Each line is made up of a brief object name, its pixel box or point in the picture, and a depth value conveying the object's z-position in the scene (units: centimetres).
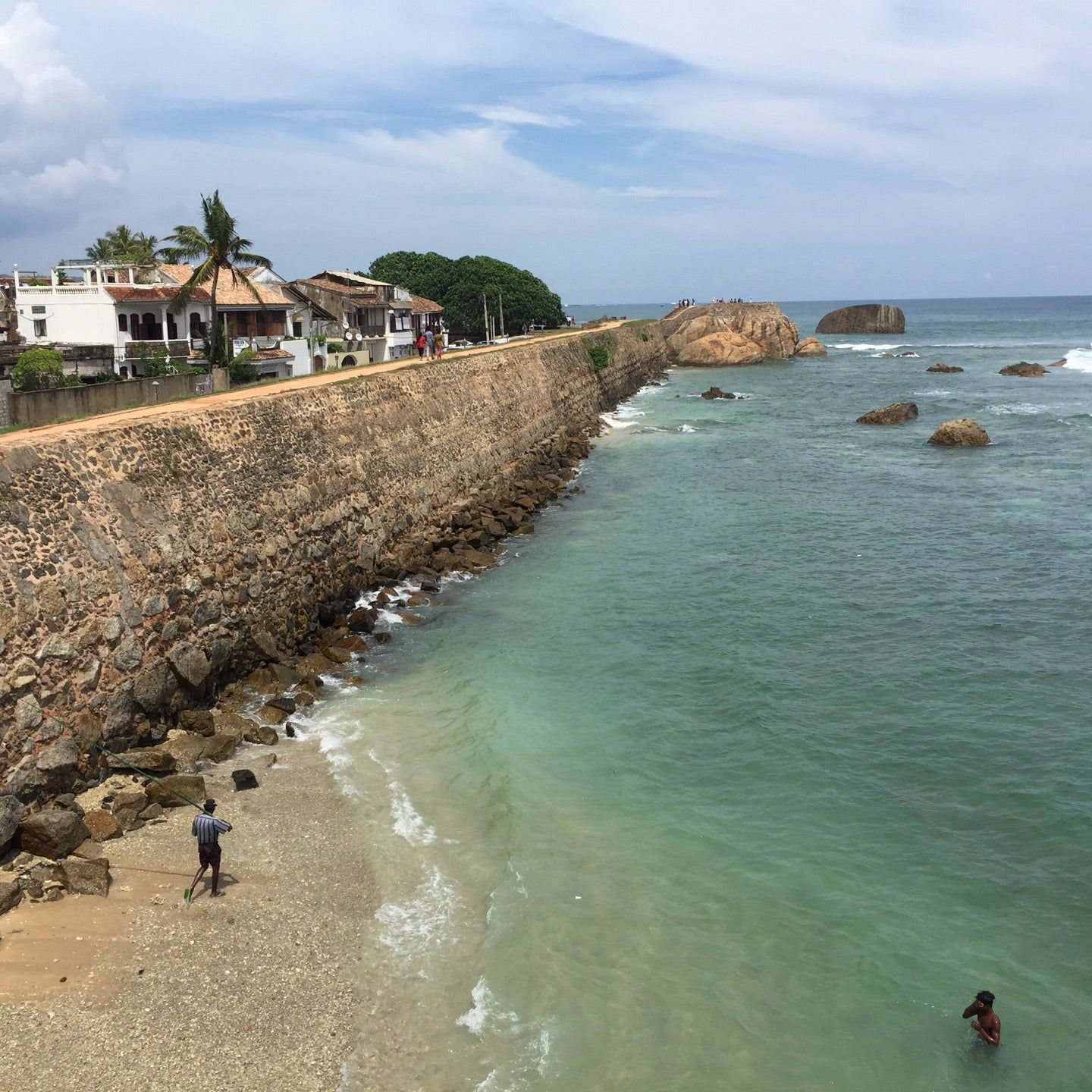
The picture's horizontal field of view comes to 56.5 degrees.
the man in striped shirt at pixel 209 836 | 1405
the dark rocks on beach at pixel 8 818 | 1479
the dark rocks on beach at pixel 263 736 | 1917
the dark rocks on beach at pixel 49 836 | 1490
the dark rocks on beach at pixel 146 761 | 1753
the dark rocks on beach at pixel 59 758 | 1636
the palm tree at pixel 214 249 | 3806
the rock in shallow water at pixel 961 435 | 5228
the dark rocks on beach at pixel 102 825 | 1559
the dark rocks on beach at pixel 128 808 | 1602
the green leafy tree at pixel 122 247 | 6694
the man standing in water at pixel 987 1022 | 1162
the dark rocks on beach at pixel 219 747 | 1847
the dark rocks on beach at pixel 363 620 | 2523
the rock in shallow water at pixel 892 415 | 6322
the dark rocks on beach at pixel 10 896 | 1347
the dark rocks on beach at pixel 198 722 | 1930
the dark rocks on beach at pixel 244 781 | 1734
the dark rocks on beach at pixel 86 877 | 1416
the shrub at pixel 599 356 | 7194
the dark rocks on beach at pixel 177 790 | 1670
